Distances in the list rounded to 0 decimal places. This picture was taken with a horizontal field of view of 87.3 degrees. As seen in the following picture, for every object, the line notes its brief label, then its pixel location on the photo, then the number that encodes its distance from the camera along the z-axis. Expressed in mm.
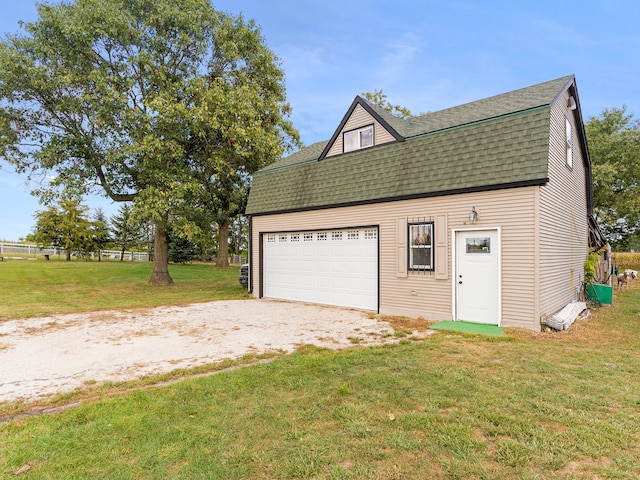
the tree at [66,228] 33188
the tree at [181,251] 31109
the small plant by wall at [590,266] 11023
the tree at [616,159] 22422
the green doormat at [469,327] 6570
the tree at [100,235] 34812
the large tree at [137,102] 13469
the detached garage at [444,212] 6895
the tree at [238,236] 35625
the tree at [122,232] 36562
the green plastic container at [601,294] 9969
